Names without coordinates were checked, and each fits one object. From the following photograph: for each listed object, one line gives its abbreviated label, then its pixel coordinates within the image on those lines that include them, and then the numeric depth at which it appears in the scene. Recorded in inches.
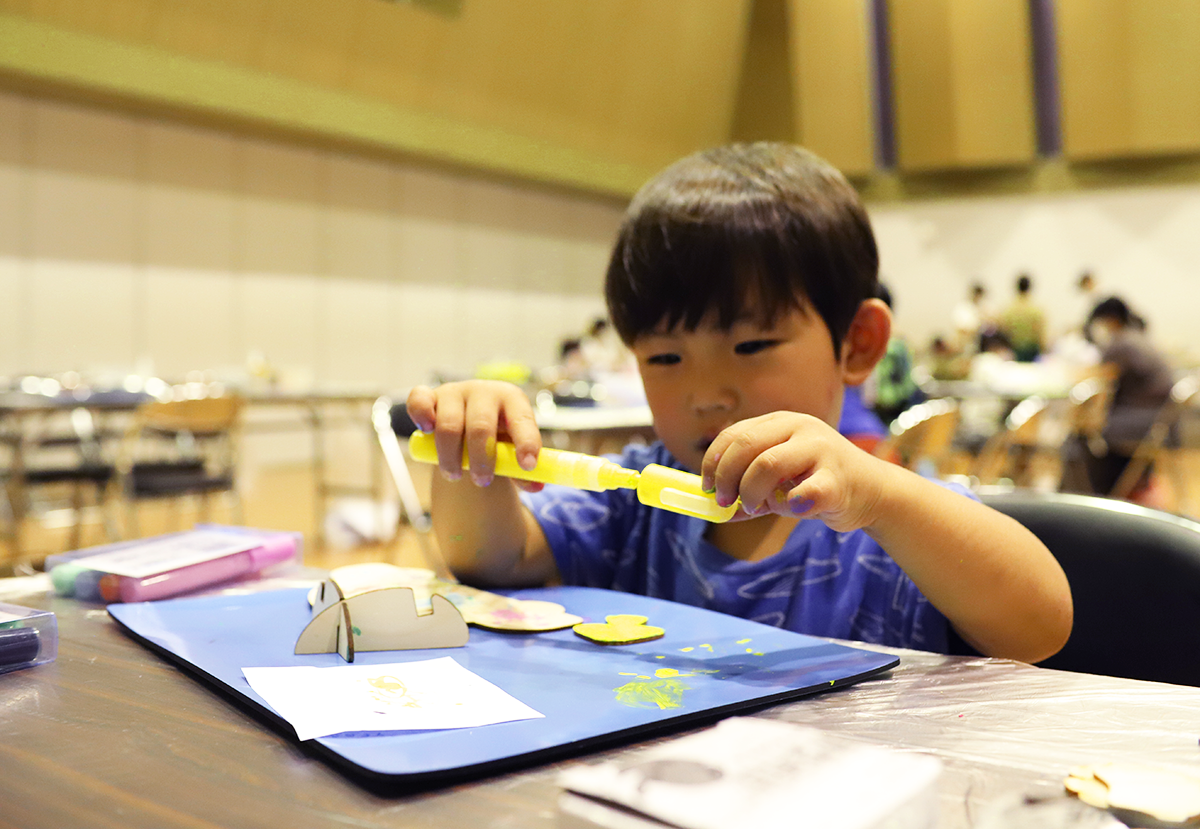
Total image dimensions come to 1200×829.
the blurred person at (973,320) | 322.7
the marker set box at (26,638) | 21.9
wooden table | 14.1
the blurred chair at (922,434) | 132.5
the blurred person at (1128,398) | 181.3
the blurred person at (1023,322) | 309.5
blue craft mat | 16.0
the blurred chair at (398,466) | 104.4
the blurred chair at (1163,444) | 179.8
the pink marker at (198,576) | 29.6
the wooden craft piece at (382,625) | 22.5
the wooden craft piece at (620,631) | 23.7
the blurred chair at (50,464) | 144.9
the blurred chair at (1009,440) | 167.2
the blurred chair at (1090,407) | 182.2
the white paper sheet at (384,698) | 17.2
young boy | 26.9
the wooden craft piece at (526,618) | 25.2
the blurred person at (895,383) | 170.7
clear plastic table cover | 14.3
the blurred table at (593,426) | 115.2
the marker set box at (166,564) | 29.9
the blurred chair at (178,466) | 139.6
